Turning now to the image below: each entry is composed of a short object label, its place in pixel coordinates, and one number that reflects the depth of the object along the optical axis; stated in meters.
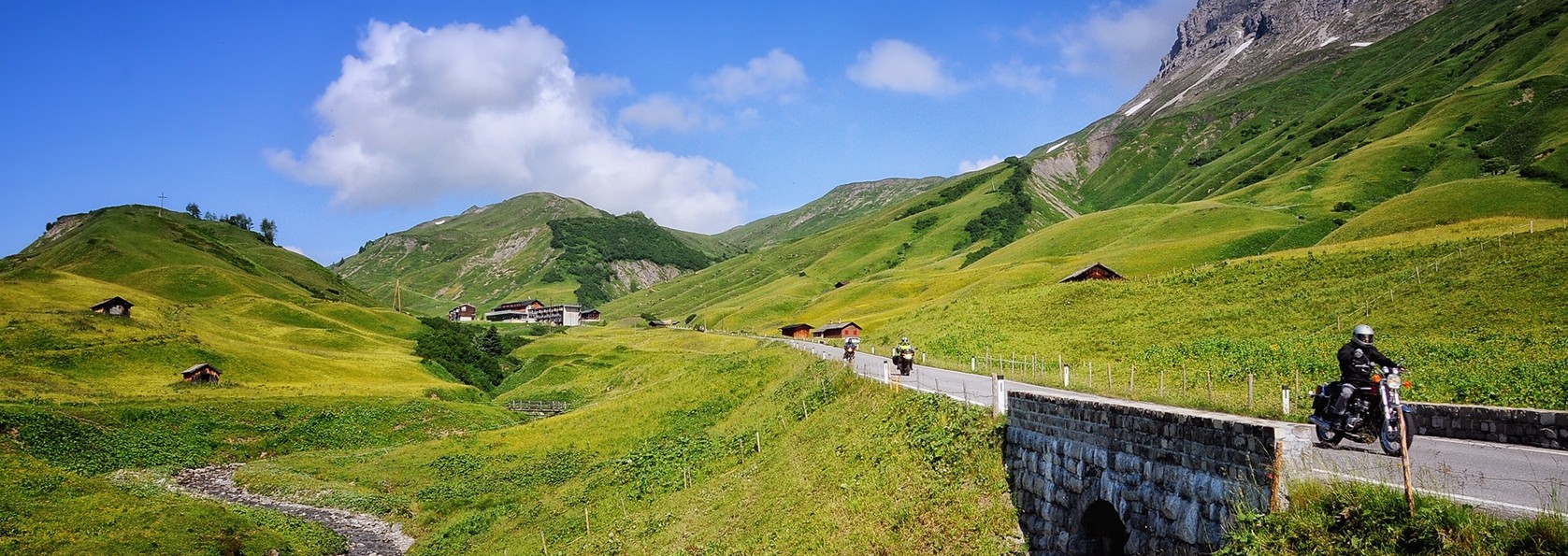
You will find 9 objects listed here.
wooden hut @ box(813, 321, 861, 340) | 102.81
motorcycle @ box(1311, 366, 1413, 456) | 11.98
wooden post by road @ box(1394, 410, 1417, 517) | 8.81
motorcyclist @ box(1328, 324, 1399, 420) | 12.55
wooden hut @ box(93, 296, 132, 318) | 93.06
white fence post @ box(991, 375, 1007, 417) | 20.44
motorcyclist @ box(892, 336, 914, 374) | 38.84
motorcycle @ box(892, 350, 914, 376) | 39.22
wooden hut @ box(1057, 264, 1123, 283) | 81.81
